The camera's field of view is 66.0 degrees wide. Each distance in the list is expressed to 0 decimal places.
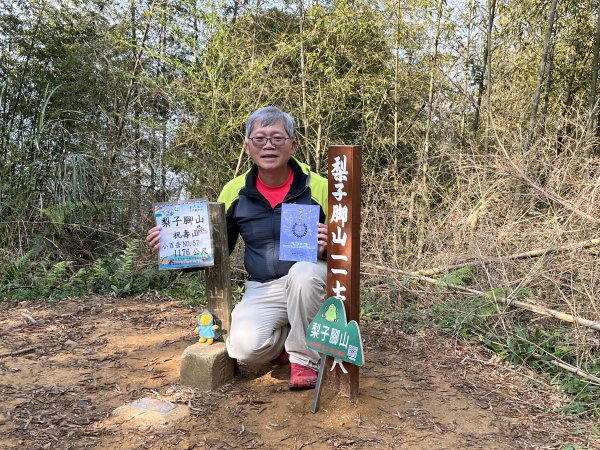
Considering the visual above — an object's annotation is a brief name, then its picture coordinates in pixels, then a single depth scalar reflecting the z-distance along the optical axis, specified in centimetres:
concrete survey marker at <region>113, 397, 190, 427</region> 211
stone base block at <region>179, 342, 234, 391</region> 238
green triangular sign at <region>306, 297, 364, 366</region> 212
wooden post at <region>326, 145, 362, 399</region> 212
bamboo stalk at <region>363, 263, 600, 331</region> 258
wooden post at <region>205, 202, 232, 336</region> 251
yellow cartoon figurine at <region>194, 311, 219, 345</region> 255
